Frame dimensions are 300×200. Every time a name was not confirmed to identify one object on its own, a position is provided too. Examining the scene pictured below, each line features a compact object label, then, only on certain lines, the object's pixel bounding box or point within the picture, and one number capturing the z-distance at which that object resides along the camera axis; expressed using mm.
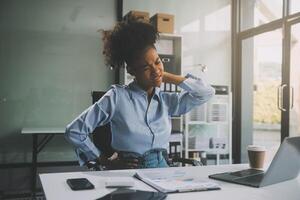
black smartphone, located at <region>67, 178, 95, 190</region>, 1157
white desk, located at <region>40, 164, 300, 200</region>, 1079
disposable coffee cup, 1544
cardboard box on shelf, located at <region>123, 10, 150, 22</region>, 3574
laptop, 1138
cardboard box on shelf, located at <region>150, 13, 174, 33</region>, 3749
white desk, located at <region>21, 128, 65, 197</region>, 3294
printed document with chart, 1154
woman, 1725
